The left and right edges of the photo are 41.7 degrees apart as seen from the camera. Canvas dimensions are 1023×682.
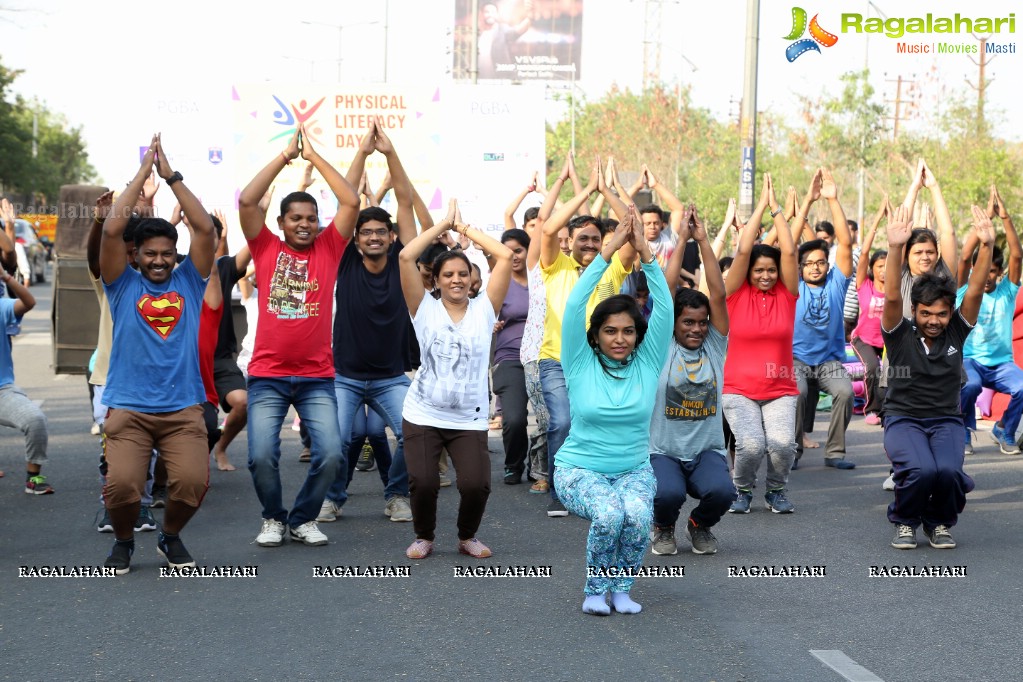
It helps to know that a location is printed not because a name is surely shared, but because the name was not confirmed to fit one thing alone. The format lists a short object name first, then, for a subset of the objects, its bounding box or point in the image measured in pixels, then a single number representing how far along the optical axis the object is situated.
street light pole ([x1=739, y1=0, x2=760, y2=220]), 18.11
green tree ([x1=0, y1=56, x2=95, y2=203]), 48.88
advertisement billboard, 77.56
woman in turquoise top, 6.46
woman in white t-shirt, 7.52
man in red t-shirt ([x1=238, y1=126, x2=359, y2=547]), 7.71
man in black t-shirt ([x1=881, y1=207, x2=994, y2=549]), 7.95
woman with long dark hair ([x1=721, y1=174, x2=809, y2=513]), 8.80
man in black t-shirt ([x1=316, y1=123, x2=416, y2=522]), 8.43
